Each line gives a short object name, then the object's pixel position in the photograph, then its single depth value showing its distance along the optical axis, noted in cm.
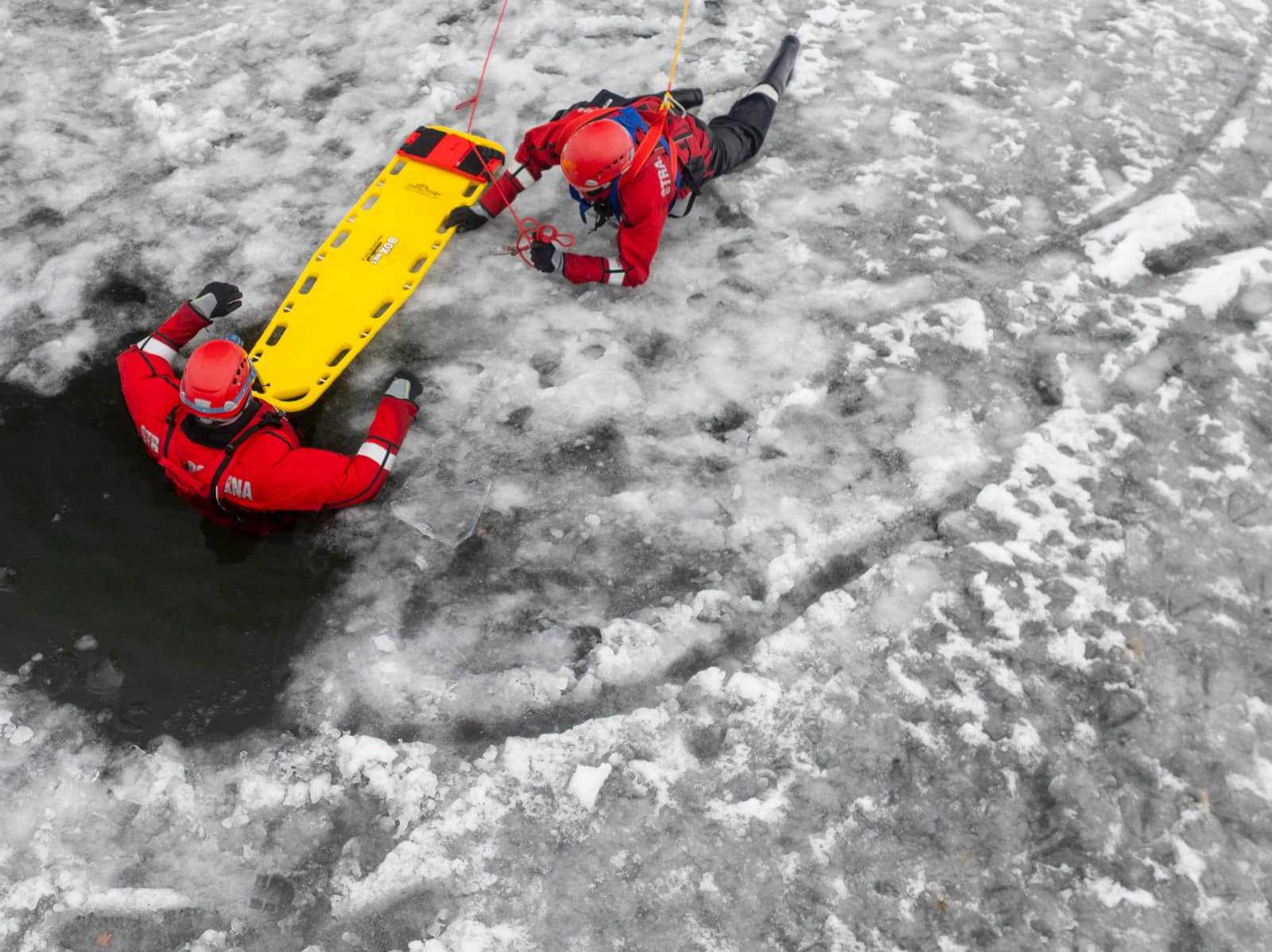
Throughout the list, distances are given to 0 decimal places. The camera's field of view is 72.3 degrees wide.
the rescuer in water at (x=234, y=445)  381
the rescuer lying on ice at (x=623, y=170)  470
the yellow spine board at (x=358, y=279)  467
